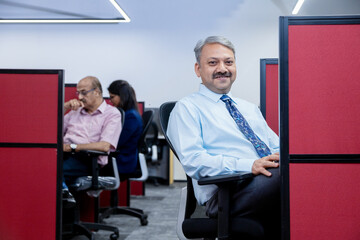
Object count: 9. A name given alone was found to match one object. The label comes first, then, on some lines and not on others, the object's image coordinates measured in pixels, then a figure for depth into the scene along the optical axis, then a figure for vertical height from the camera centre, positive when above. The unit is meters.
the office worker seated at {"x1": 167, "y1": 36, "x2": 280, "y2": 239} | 1.27 -0.01
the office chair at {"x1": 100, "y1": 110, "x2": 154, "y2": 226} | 3.25 -0.45
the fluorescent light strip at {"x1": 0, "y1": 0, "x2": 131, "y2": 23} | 5.81 +1.60
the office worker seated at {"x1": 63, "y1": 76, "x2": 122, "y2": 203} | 2.65 +0.06
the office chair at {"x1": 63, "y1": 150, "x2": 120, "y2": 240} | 2.63 -0.32
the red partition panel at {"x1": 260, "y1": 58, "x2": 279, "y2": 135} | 2.22 +0.24
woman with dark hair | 3.12 +0.04
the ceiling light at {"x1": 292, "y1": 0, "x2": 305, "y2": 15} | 5.05 +1.61
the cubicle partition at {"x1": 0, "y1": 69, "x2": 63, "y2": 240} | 2.00 -0.15
